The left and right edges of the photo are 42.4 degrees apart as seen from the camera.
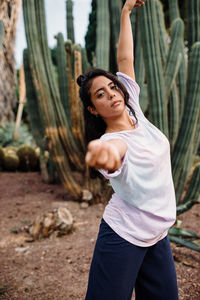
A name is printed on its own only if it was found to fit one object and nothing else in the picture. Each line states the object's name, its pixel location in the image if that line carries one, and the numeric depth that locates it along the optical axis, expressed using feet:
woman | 3.41
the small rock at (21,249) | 8.72
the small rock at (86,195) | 12.37
